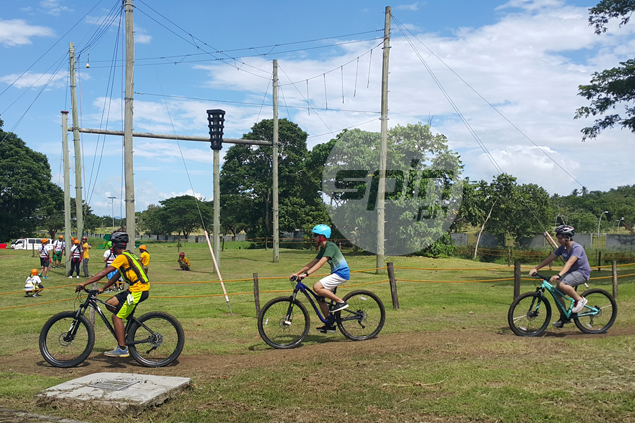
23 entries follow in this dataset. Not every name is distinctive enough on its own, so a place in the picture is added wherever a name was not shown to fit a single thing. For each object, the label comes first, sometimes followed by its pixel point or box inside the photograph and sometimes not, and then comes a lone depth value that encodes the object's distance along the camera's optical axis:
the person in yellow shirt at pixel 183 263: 29.16
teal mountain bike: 9.26
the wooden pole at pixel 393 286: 12.98
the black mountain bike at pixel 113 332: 7.66
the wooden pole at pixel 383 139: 23.92
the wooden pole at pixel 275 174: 32.94
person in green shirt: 8.64
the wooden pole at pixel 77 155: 25.05
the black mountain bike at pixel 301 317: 8.79
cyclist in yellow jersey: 7.61
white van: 54.09
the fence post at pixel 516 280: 12.62
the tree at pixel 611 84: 24.25
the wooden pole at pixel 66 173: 25.03
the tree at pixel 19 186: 55.44
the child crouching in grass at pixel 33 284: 17.58
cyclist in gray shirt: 9.12
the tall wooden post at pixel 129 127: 17.84
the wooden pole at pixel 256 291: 11.73
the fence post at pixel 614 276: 14.56
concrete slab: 5.55
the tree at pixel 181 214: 83.25
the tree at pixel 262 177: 58.85
